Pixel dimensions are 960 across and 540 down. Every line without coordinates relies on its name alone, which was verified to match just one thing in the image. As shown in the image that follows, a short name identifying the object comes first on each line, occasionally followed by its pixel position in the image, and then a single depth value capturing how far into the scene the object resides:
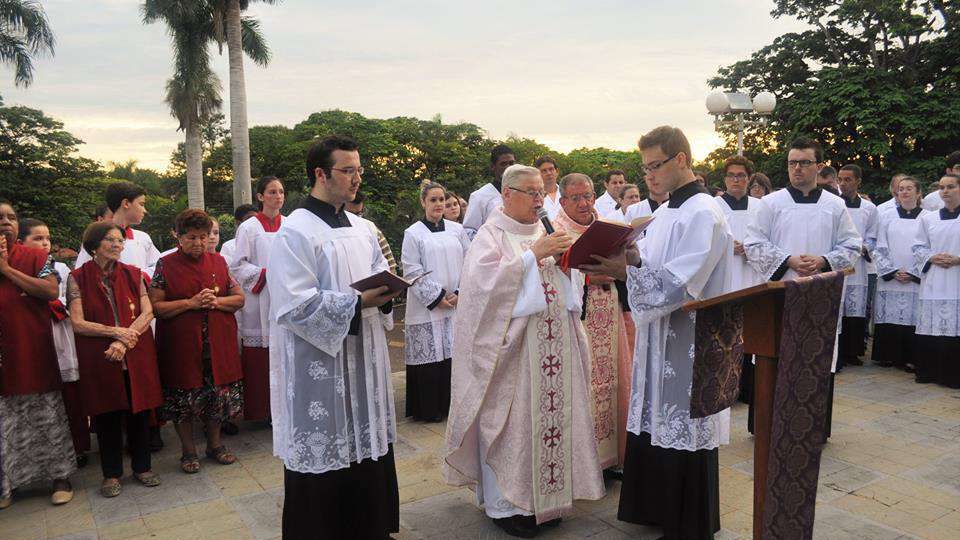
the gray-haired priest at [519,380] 4.09
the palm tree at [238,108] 22.92
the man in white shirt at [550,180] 6.77
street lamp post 14.58
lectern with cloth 2.37
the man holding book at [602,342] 4.97
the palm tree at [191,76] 25.73
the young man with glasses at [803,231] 5.54
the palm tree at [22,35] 24.28
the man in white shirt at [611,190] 8.31
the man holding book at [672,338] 3.64
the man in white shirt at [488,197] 7.03
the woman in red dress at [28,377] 4.80
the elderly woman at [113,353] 4.95
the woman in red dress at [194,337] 5.39
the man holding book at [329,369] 3.54
